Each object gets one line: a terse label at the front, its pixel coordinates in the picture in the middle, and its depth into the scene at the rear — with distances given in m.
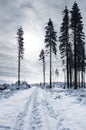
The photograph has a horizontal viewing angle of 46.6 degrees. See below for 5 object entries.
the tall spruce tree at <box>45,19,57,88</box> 21.27
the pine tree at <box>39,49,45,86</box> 35.02
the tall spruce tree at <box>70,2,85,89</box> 16.08
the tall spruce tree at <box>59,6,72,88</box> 18.60
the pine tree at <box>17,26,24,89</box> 24.61
